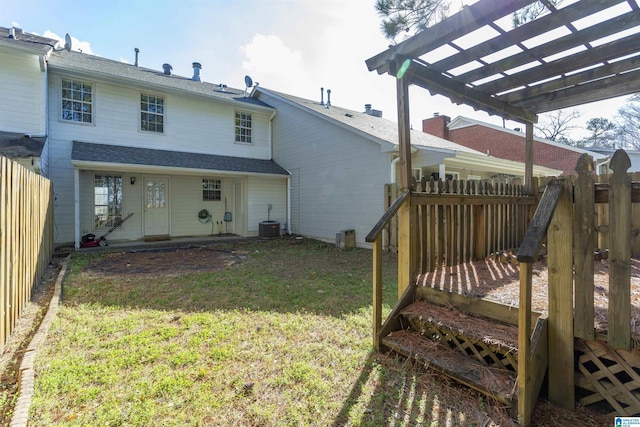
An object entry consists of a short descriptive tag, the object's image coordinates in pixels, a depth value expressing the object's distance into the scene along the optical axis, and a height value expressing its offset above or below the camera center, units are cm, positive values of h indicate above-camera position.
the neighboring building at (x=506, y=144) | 1666 +371
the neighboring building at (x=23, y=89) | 754 +310
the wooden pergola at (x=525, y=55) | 271 +165
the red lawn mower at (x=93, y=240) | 877 -83
